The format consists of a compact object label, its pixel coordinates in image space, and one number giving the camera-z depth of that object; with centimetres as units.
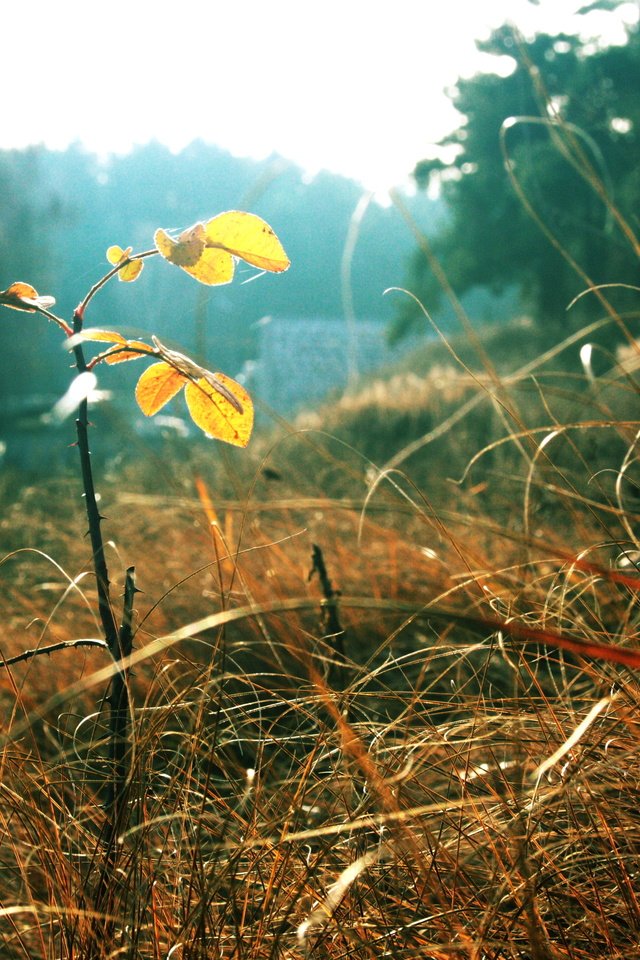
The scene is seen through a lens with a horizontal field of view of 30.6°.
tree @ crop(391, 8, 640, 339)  976
